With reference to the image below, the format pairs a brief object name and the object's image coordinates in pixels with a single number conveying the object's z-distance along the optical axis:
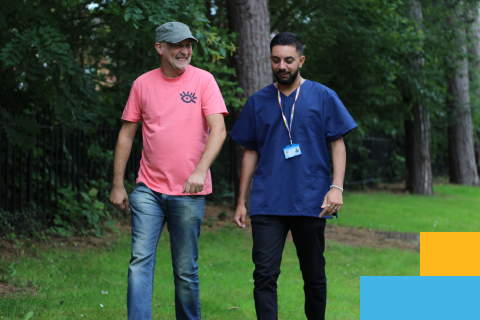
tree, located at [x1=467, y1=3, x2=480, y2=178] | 21.22
